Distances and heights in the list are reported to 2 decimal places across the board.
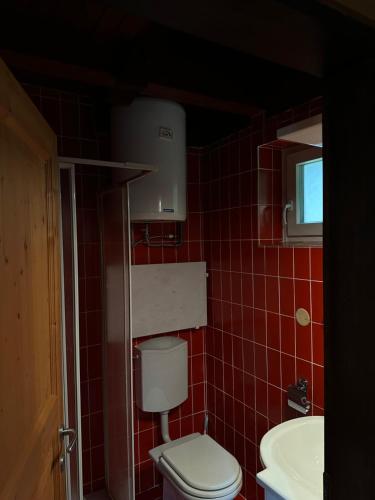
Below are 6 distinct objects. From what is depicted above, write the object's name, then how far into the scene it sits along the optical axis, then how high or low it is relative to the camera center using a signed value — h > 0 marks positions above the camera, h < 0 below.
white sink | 1.04 -0.79
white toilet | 1.57 -1.13
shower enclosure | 1.29 -0.41
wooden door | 0.73 -0.16
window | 1.69 +0.22
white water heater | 1.65 +0.46
